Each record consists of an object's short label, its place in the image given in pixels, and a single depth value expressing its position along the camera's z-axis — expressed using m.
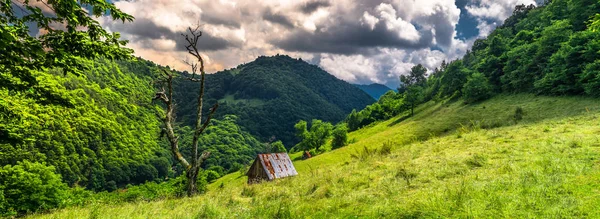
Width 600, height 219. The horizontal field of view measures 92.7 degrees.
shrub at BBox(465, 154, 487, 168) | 12.64
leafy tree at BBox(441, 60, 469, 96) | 85.42
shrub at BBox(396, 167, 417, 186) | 11.91
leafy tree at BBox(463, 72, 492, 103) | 66.75
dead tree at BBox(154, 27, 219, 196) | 16.31
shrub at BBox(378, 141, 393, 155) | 23.89
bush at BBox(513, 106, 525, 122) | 40.53
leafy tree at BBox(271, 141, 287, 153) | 146.48
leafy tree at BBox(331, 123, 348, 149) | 90.31
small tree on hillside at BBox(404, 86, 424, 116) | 95.97
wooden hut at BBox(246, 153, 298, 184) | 41.59
